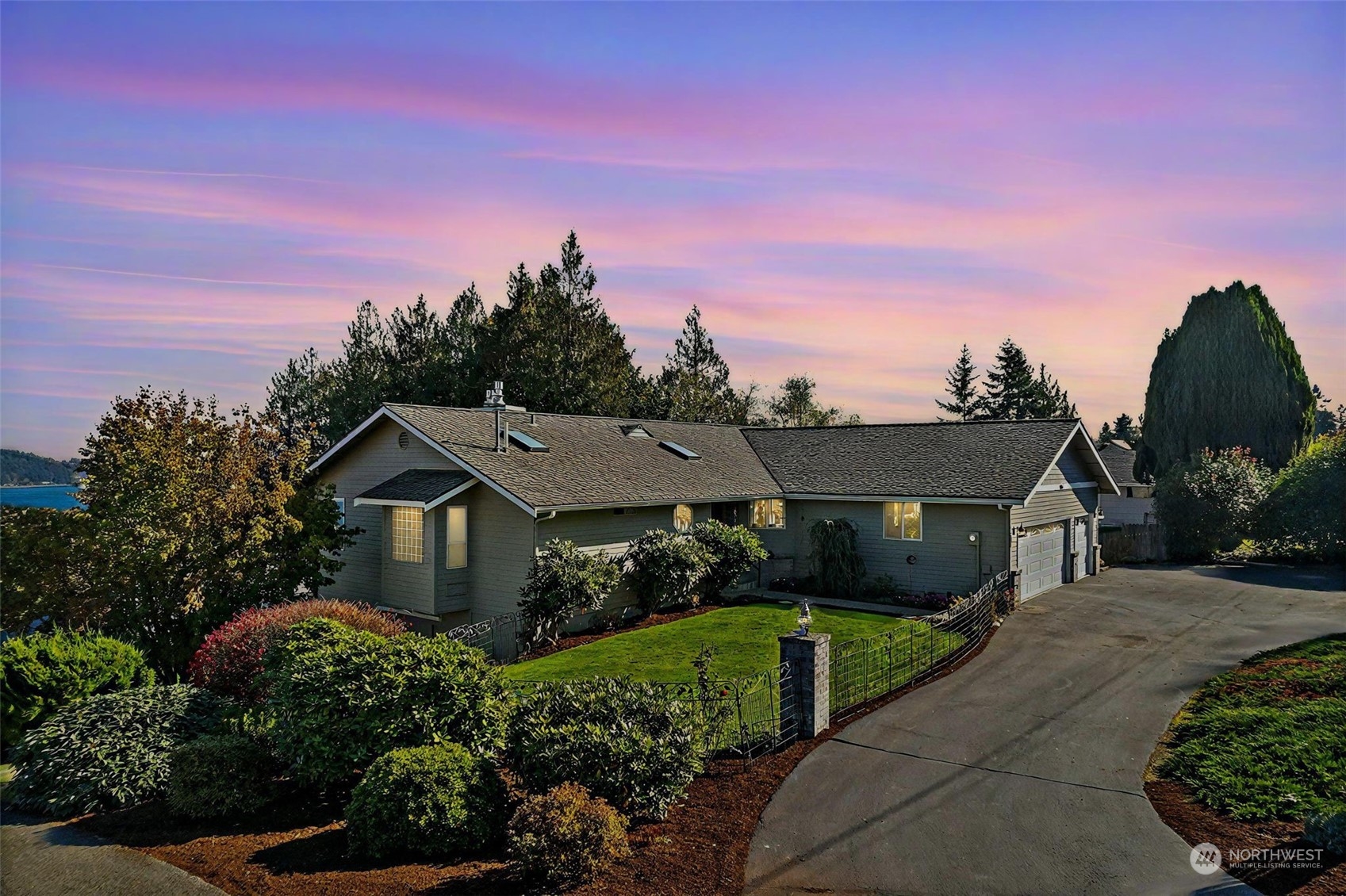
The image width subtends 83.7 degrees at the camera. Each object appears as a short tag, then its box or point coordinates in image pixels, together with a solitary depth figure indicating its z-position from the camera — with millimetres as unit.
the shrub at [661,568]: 19844
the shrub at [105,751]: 9219
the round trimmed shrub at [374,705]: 8789
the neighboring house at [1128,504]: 42281
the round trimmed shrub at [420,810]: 7613
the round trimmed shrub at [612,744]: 8234
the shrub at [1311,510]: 28328
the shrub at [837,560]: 22656
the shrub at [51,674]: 11078
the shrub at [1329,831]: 7395
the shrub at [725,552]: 21688
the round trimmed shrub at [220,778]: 8812
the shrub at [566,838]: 6883
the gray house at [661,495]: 18828
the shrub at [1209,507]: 29719
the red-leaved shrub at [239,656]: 11648
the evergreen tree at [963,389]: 64125
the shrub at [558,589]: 17281
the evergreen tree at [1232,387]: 43531
